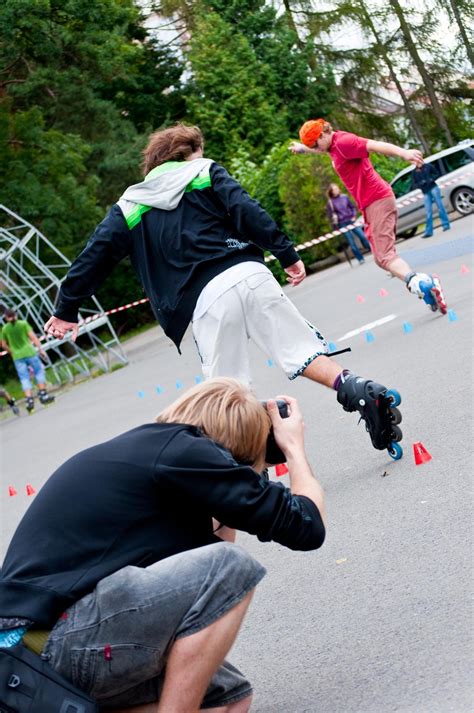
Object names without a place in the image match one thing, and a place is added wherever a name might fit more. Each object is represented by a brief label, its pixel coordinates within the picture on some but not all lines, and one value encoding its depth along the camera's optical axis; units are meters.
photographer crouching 3.39
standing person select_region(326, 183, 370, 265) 25.73
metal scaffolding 22.27
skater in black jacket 6.26
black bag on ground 3.25
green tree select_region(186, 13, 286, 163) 37.75
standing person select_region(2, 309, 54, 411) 20.42
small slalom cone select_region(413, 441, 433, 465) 6.44
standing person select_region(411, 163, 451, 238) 24.20
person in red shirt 9.99
